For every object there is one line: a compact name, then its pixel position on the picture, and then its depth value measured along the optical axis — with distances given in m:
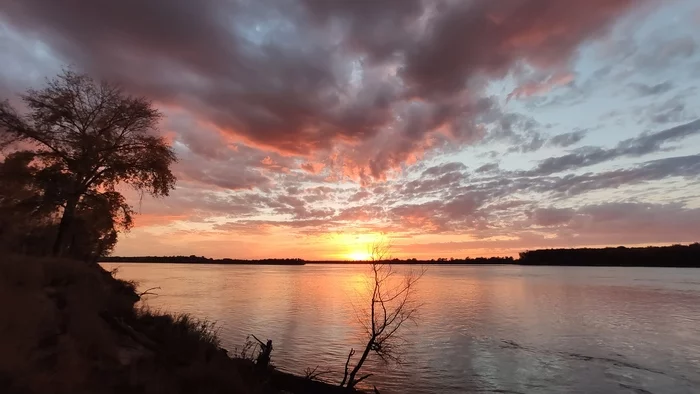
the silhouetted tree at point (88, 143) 29.67
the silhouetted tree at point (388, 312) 19.70
